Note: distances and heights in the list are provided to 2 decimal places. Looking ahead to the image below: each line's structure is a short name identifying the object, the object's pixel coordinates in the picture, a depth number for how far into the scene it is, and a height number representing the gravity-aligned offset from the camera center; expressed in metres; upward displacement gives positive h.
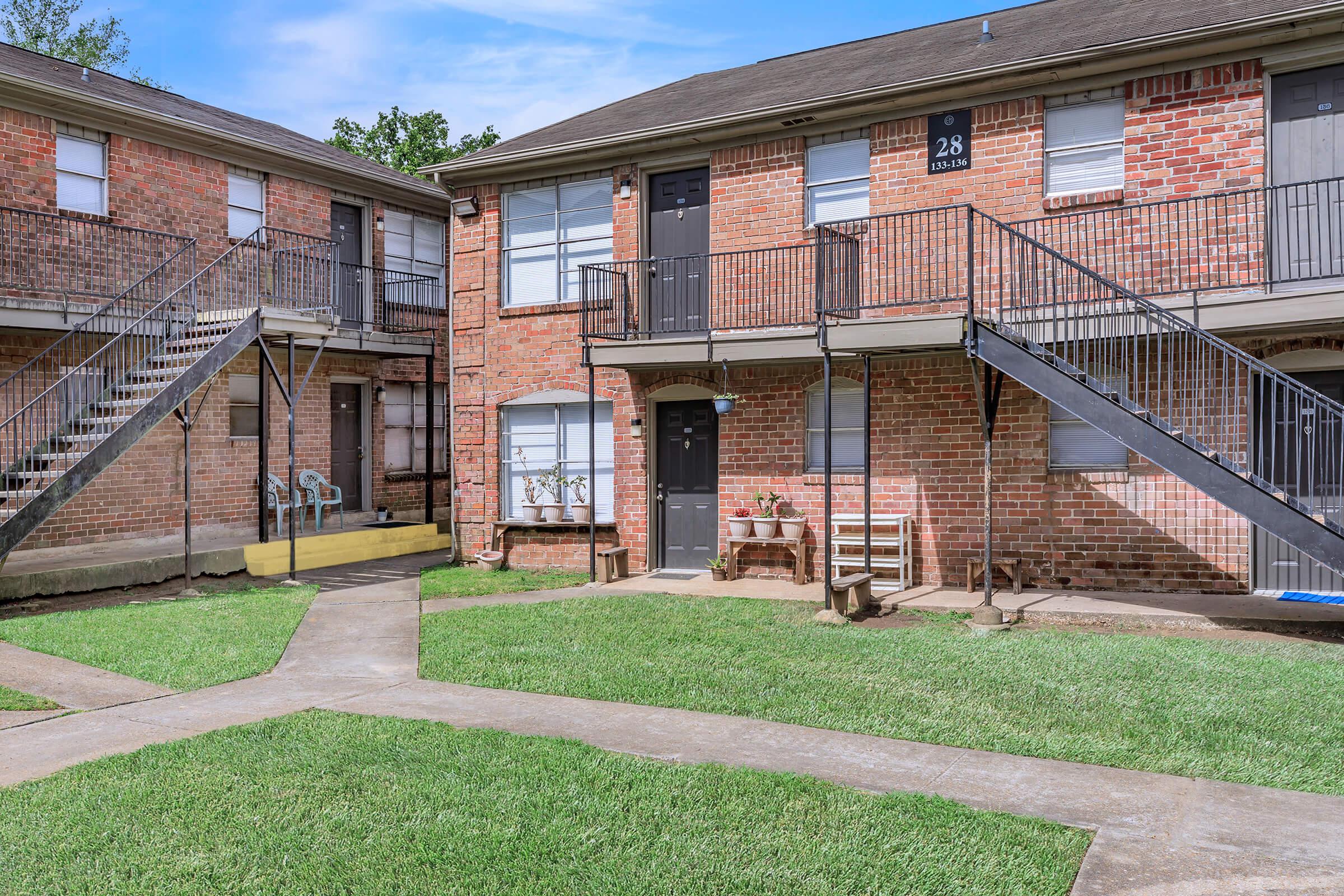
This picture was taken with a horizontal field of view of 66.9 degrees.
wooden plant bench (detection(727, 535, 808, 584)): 12.00 -1.30
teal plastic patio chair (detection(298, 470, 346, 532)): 16.75 -0.69
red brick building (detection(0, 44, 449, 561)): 12.79 +2.33
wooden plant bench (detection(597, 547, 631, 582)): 12.68 -1.50
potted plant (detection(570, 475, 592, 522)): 13.56 -0.77
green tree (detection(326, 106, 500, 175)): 35.41 +10.71
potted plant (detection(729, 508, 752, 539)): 12.13 -0.94
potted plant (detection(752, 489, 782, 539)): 12.02 -0.85
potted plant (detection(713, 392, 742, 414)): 11.84 +0.50
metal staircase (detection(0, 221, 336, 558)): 10.78 +0.84
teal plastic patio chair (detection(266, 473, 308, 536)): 16.00 -0.88
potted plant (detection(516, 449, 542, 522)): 13.93 -0.76
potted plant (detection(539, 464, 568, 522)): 13.80 -0.61
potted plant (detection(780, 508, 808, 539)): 12.07 -0.95
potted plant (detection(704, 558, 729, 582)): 12.39 -1.51
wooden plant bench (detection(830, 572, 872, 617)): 9.92 -1.47
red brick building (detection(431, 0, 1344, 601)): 9.85 +1.83
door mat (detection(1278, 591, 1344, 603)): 9.45 -1.43
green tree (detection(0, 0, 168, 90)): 29.45 +12.17
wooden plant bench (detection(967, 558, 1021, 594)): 10.86 -1.35
